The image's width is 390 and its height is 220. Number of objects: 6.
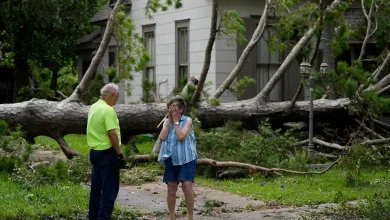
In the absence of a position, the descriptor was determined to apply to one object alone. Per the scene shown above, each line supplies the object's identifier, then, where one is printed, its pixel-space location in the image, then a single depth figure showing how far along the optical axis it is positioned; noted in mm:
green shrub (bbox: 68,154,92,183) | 13234
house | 19859
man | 9211
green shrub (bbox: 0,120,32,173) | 13516
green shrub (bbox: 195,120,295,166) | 14039
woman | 9664
